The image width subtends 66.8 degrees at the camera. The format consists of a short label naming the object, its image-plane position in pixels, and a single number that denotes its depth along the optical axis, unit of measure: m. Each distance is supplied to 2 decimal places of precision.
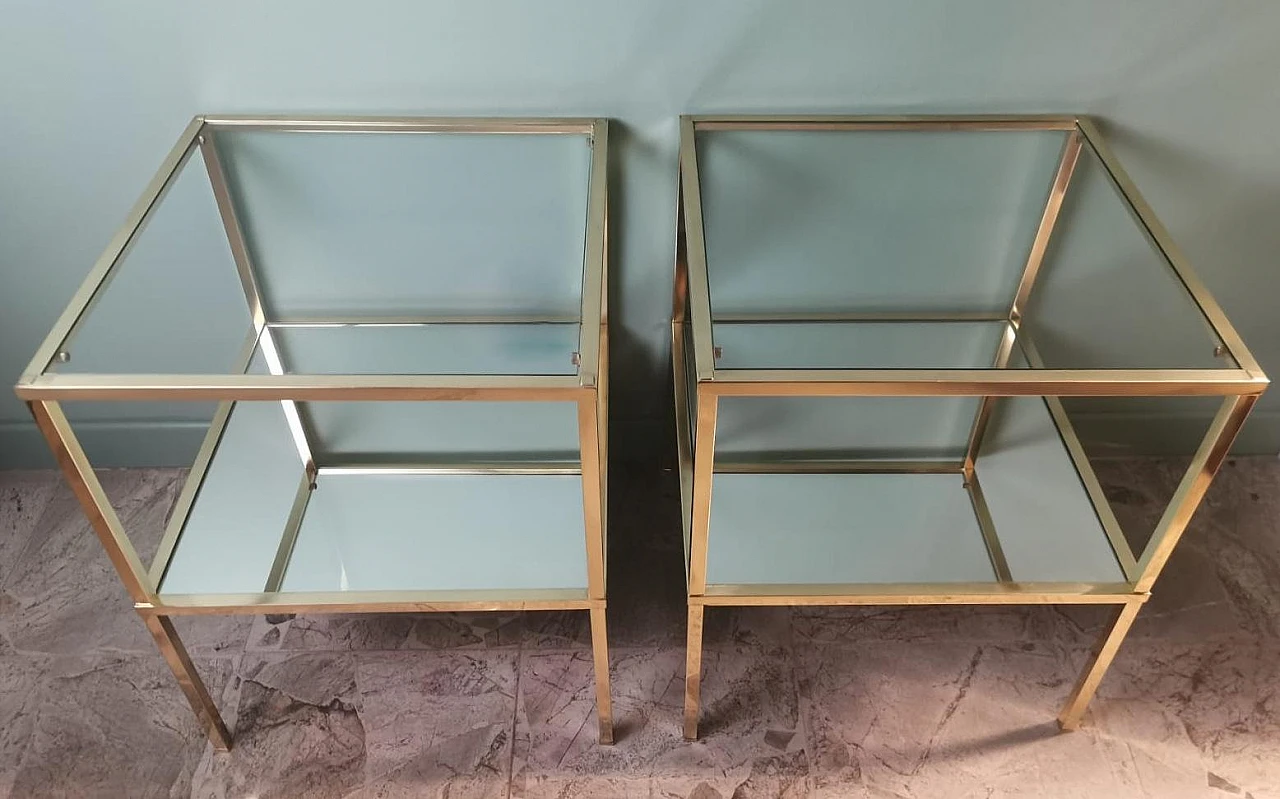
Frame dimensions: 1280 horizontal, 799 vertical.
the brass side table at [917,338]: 1.11
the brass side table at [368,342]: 1.10
